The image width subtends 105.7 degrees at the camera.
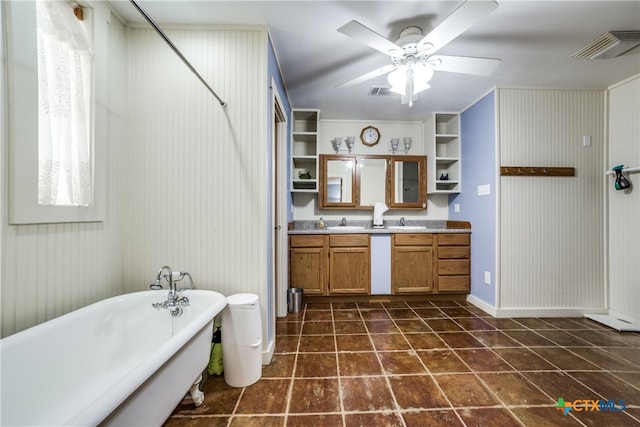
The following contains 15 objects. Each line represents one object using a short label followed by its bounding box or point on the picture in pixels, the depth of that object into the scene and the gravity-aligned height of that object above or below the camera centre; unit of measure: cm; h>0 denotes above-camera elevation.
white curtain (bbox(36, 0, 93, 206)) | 123 +59
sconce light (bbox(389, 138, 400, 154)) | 347 +102
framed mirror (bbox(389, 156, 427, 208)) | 341 +46
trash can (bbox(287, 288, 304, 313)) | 270 -97
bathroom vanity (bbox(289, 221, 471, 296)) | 292 -58
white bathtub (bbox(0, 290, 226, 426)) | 79 -64
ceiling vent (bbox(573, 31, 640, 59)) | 176 +131
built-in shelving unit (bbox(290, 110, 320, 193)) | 316 +90
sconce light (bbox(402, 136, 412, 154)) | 342 +102
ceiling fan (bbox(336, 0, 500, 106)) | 132 +105
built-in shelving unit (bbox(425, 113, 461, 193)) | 325 +87
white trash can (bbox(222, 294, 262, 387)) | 150 -79
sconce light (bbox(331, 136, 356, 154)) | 337 +101
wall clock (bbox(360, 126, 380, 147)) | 349 +113
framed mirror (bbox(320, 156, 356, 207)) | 337 +47
